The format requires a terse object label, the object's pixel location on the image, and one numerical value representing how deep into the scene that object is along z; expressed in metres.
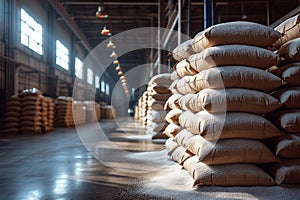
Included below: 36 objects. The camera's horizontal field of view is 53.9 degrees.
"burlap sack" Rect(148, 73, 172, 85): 7.42
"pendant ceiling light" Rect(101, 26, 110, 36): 10.57
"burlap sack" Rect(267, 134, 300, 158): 2.73
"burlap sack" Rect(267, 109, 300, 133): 2.75
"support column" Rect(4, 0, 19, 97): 9.79
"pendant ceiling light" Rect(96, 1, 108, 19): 9.36
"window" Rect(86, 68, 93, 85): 24.15
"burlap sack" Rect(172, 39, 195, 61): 3.91
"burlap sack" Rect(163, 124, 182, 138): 4.32
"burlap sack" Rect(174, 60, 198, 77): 3.49
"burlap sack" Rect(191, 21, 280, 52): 2.93
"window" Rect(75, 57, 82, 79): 20.26
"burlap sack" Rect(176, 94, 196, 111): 3.38
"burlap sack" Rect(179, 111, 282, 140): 2.76
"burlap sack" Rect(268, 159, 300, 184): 2.70
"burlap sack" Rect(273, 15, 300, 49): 2.91
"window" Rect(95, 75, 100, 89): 28.17
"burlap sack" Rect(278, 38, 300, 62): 2.82
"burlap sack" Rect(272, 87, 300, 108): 2.81
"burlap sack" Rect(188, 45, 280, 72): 2.89
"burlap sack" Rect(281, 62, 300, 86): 2.83
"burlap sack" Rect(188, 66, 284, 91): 2.85
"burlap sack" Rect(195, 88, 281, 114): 2.79
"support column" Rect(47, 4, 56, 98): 13.98
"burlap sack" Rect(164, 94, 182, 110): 4.41
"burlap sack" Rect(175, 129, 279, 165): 2.71
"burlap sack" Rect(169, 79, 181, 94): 4.48
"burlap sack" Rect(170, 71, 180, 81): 4.88
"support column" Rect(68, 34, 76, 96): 18.44
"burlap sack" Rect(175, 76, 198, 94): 3.60
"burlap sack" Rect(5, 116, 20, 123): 9.28
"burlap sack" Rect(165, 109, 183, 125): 4.34
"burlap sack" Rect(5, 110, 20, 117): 9.24
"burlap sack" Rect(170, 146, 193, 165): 3.36
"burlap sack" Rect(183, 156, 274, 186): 2.69
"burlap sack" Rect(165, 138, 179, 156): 4.28
